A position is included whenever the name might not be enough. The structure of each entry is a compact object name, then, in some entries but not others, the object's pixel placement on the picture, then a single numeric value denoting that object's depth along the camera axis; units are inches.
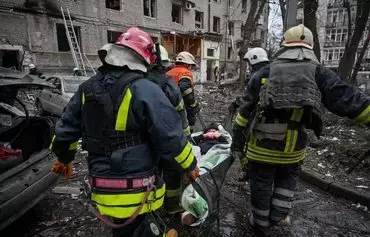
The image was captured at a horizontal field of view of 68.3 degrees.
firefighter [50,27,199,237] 69.2
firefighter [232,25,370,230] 88.2
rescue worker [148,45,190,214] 96.8
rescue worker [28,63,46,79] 391.8
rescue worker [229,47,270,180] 136.3
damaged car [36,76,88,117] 296.7
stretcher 93.2
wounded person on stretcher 138.7
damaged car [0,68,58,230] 96.7
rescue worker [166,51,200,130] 153.2
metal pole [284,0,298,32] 163.2
